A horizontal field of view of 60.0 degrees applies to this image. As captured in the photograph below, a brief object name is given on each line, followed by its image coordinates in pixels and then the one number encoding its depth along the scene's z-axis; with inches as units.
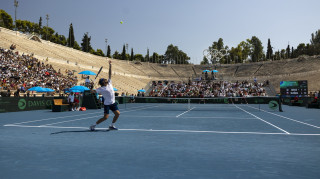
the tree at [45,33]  4360.0
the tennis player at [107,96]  387.5
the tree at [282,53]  5922.7
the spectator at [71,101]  966.4
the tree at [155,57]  5285.4
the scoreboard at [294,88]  1422.2
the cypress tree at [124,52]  4337.8
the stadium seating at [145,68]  2257.6
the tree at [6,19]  3791.8
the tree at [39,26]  4373.3
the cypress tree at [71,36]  3926.7
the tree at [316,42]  4457.2
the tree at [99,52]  5110.7
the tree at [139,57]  5816.4
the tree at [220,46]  5386.3
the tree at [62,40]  4586.6
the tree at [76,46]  4402.6
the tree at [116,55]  5184.1
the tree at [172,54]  5738.2
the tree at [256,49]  5024.6
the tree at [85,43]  4308.6
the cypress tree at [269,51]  4726.9
